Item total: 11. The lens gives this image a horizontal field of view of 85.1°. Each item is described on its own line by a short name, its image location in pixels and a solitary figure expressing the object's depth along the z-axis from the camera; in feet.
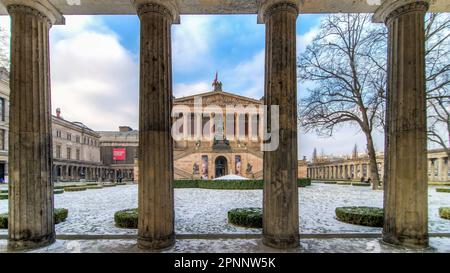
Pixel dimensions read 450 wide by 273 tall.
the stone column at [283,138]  17.40
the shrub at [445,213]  29.42
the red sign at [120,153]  214.48
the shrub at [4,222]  23.72
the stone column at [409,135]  17.90
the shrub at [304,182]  88.09
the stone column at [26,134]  17.60
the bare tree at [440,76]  43.75
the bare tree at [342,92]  59.62
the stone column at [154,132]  17.37
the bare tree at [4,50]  28.58
